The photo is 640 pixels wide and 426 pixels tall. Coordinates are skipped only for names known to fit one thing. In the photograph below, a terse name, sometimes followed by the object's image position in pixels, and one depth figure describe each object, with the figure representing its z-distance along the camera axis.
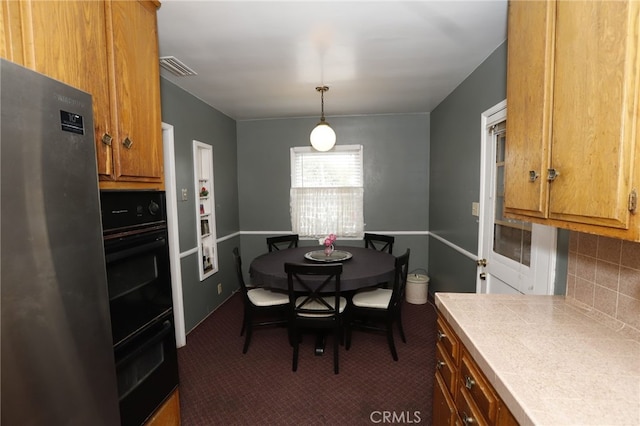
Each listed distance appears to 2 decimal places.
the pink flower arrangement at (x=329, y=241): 3.20
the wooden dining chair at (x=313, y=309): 2.44
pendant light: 3.13
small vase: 3.19
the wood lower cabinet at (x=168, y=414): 1.56
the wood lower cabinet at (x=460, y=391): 0.98
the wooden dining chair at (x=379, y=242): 3.79
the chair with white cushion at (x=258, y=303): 2.72
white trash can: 3.81
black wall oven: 1.29
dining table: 2.51
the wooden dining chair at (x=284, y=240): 3.79
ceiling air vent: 2.35
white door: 1.74
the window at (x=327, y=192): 4.34
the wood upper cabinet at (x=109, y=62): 1.02
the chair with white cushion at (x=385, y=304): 2.60
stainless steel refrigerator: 0.79
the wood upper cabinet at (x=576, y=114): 0.87
